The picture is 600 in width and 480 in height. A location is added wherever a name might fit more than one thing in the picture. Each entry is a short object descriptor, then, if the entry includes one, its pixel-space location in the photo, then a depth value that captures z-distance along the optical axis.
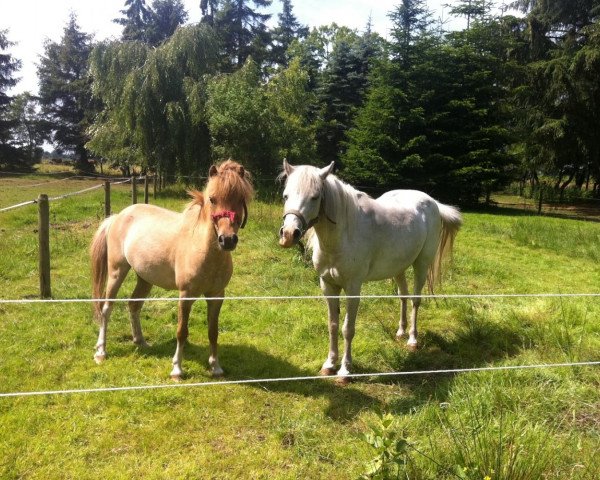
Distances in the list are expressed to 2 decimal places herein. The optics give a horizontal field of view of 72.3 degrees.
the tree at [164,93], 15.80
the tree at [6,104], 28.09
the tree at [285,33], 32.91
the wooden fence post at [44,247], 5.07
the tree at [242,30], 30.06
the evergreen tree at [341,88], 23.23
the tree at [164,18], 29.52
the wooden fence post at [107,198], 8.63
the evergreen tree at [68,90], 30.20
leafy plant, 1.97
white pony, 3.08
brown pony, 3.11
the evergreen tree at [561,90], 18.83
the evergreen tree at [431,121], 17.34
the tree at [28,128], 29.69
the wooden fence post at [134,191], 9.65
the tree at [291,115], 17.88
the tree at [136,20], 29.61
